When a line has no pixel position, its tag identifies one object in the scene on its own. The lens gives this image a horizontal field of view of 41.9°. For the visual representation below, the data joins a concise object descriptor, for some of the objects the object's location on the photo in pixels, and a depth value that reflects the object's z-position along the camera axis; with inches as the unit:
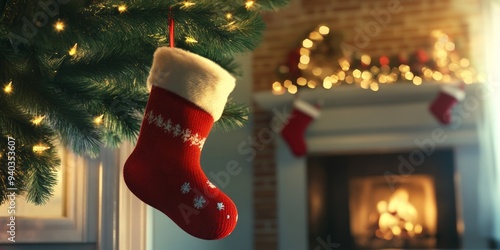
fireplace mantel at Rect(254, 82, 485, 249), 146.5
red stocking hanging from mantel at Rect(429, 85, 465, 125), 143.1
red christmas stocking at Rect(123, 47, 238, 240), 48.0
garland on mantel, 148.1
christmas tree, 36.7
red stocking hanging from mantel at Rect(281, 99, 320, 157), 152.3
